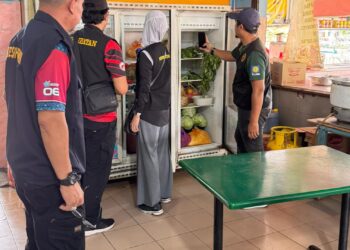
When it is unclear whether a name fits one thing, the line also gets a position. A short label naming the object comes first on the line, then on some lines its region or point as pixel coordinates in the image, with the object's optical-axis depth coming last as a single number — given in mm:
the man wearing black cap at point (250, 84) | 3377
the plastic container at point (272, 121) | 4863
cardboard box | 4977
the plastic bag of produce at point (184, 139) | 4613
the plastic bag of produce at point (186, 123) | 4695
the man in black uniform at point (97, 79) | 2908
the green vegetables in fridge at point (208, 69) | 4523
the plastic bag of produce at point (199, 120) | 4820
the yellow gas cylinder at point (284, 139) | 4418
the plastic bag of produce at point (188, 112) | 4789
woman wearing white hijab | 3336
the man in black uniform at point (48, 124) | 1594
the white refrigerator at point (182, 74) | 4031
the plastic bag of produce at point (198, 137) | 4711
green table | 2027
